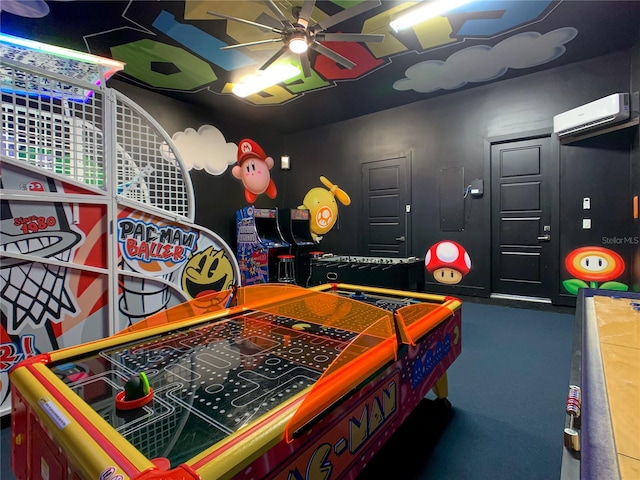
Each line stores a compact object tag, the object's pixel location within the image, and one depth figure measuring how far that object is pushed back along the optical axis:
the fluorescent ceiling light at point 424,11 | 2.93
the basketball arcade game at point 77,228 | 1.74
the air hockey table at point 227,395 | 0.64
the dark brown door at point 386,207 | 5.33
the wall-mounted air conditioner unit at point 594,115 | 3.30
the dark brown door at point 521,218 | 4.19
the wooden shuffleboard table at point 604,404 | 0.57
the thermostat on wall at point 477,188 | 4.58
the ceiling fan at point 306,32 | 2.69
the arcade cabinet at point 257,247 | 5.29
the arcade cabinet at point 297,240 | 5.79
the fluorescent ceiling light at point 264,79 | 4.21
